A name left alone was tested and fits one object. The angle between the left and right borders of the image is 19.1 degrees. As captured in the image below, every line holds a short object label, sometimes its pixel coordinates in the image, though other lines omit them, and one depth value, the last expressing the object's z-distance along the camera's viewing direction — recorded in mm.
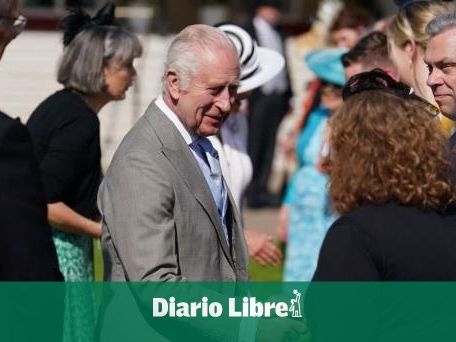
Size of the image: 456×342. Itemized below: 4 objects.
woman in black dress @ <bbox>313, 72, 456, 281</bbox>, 3604
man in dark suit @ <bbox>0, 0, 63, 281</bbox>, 3553
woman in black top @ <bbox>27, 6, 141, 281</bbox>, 5477
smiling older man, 4121
